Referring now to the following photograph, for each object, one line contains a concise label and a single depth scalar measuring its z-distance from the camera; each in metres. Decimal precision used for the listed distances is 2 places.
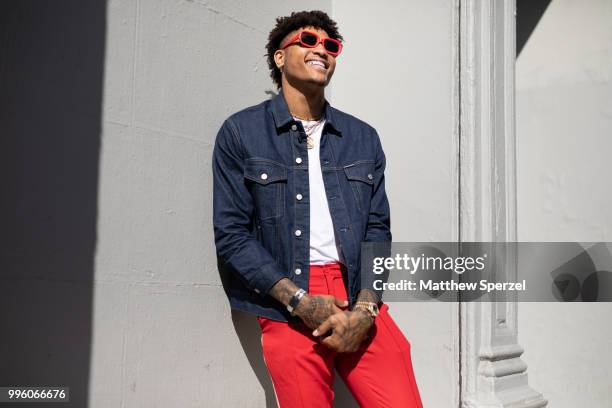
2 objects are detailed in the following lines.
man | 2.56
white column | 3.79
